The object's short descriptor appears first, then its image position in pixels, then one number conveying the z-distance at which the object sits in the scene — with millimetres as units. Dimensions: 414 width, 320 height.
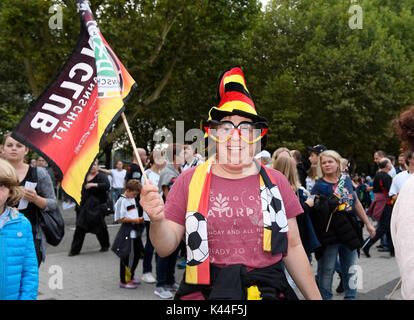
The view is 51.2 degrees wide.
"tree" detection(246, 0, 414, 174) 22031
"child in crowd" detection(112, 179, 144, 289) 5789
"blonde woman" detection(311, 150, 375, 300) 5098
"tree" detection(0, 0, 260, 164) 13773
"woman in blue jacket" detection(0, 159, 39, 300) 2719
